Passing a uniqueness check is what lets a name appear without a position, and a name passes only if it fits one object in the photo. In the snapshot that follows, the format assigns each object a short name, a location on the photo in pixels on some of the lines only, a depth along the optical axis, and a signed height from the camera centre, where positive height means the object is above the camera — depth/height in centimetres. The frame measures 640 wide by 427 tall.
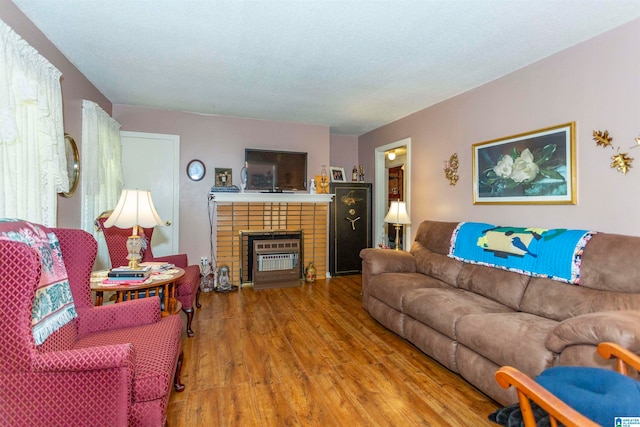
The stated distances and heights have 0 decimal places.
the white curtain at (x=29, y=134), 183 +54
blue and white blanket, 219 -29
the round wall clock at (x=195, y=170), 442 +65
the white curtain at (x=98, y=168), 310 +52
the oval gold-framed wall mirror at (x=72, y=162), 280 +51
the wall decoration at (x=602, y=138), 223 +54
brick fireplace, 452 -13
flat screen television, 459 +68
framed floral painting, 250 +40
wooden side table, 216 -50
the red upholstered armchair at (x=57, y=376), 114 -63
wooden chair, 87 -56
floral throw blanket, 136 -33
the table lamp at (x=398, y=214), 389 +0
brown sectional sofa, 154 -68
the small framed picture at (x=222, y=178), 450 +54
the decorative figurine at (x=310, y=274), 489 -94
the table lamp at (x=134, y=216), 240 +0
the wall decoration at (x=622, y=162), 213 +35
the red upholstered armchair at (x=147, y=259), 285 -43
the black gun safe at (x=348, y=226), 529 -20
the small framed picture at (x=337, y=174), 550 +72
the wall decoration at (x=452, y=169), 357 +52
